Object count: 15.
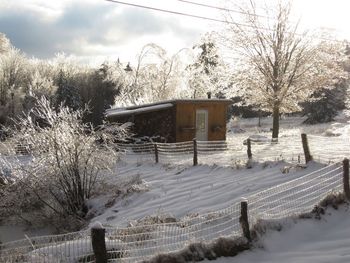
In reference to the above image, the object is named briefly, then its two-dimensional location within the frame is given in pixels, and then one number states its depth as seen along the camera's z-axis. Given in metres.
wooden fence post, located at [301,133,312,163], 12.80
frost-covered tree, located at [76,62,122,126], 56.25
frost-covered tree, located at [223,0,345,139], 25.98
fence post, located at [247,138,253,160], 15.88
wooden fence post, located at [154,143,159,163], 19.02
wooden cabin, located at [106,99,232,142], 24.12
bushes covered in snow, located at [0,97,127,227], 14.14
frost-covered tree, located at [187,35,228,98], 47.16
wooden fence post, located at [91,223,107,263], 5.85
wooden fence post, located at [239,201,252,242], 7.35
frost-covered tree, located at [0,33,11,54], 51.18
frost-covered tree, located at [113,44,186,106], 45.88
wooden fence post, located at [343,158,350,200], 9.37
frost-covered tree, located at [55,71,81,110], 53.81
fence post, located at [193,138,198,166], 16.59
